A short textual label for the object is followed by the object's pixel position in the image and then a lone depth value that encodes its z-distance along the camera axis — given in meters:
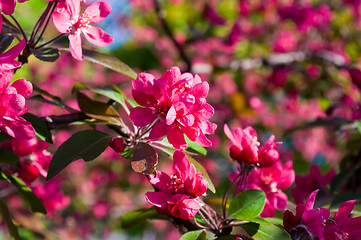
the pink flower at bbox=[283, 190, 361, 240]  0.57
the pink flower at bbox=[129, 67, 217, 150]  0.58
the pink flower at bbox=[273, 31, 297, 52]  1.63
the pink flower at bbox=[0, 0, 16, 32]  0.58
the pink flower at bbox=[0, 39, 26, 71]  0.56
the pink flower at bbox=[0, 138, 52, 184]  0.66
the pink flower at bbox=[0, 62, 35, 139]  0.56
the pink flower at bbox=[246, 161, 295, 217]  0.65
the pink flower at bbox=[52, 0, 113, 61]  0.60
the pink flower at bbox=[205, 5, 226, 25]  1.76
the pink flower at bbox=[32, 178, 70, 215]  0.86
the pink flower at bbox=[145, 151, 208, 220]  0.58
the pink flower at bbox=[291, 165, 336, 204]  0.71
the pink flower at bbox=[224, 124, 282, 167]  0.62
